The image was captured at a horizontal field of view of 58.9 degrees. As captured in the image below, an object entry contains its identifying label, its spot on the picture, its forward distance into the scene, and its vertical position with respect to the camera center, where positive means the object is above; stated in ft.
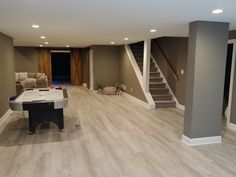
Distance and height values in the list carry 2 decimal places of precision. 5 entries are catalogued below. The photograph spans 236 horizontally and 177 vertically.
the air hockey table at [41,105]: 12.71 -2.43
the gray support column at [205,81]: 11.90 -0.85
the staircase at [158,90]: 22.95 -2.73
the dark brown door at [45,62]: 37.01 +0.60
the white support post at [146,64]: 22.48 +0.24
